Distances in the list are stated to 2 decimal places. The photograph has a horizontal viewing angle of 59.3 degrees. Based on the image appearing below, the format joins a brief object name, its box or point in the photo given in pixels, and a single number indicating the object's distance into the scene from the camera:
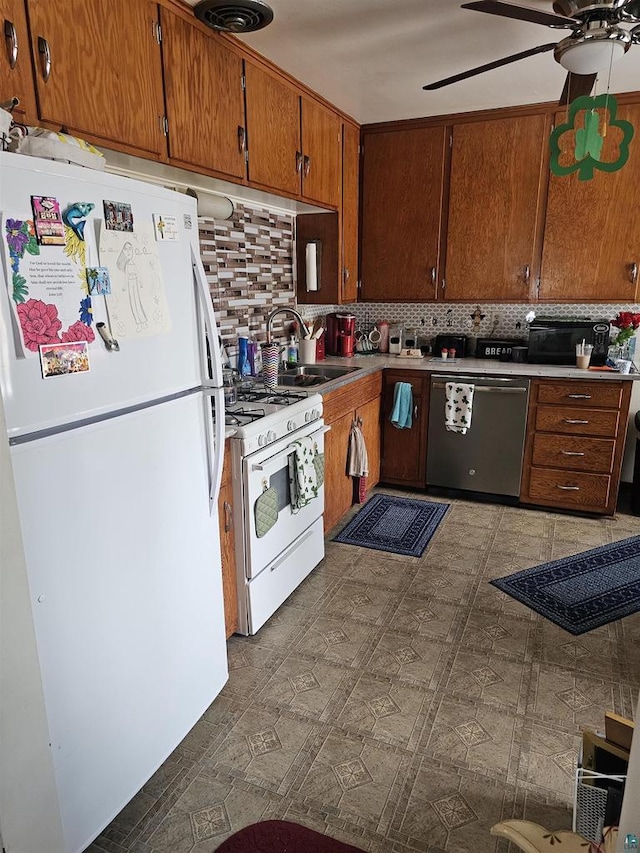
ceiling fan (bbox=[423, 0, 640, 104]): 1.86
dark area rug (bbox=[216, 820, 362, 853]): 1.52
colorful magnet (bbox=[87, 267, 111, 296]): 1.29
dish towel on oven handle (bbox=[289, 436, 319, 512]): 2.56
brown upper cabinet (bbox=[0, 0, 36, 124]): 1.52
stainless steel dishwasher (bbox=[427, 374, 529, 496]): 3.62
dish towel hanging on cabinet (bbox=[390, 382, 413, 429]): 3.83
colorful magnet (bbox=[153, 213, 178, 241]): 1.49
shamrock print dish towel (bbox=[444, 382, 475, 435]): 3.66
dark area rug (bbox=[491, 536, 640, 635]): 2.61
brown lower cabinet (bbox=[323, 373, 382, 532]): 3.19
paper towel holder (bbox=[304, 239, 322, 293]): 3.76
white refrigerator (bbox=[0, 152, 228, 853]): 1.14
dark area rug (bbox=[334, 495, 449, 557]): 3.30
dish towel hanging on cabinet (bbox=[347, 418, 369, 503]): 3.47
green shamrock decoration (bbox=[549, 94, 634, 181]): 1.98
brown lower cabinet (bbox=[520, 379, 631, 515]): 3.45
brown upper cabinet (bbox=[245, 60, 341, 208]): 2.69
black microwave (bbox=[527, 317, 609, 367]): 3.68
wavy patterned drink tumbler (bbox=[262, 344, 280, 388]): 3.02
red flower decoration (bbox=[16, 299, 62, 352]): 1.14
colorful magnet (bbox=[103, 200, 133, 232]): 1.33
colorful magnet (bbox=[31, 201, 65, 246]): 1.16
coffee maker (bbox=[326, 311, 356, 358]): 4.13
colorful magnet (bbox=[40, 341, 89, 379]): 1.20
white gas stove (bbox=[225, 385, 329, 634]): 2.26
